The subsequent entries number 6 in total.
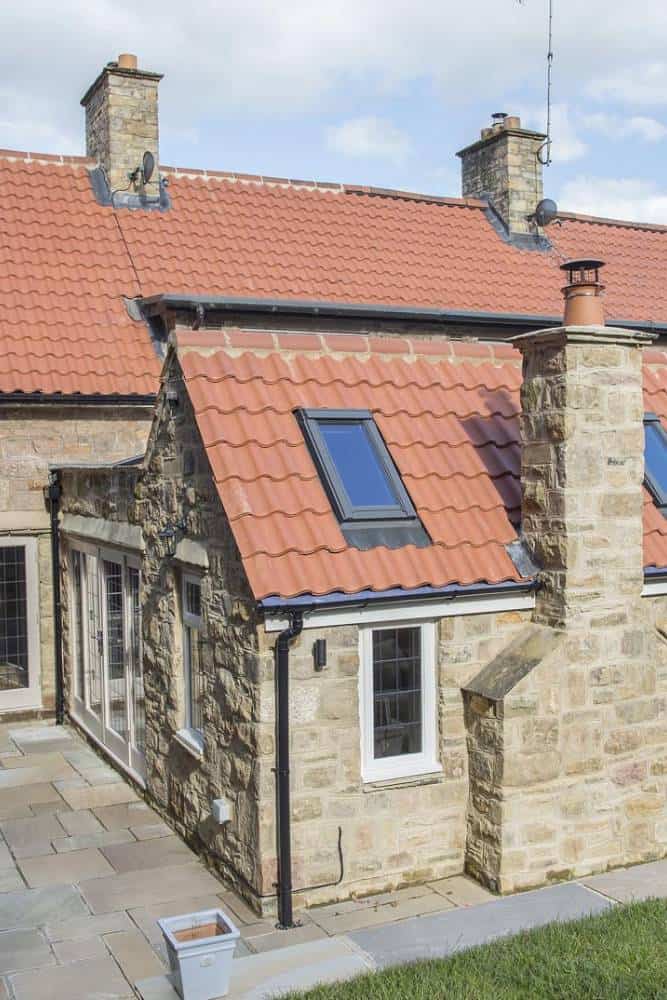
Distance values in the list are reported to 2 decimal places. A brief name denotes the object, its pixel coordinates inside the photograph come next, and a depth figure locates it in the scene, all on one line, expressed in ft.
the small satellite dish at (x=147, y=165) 54.54
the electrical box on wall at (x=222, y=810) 25.99
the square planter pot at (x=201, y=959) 20.30
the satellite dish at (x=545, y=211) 64.18
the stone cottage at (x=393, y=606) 25.07
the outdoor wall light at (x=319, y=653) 24.80
